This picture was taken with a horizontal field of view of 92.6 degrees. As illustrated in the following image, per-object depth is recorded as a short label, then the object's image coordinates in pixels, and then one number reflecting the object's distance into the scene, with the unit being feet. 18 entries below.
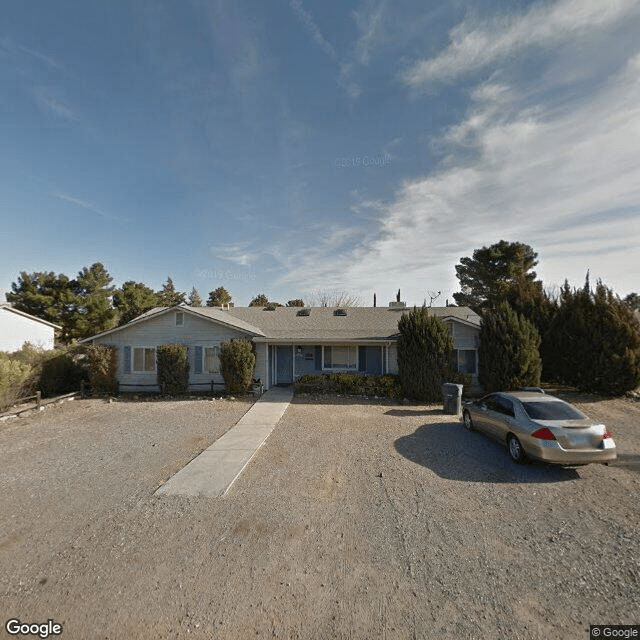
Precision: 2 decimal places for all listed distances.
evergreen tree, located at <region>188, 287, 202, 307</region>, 177.01
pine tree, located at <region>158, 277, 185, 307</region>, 148.66
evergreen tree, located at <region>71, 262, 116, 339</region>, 111.55
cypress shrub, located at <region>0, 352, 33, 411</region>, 39.81
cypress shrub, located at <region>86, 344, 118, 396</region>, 51.34
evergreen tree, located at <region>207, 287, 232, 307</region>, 158.98
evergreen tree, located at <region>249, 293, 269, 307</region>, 165.58
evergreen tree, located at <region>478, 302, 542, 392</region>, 44.24
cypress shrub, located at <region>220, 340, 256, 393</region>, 50.06
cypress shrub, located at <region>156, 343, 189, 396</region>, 50.96
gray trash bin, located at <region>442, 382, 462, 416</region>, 40.09
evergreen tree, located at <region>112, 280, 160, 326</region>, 121.19
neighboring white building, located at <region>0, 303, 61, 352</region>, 81.66
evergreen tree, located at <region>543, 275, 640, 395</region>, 46.50
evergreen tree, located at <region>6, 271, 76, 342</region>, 110.22
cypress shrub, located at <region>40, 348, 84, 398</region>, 51.03
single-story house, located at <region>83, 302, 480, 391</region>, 53.52
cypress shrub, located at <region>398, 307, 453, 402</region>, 46.21
